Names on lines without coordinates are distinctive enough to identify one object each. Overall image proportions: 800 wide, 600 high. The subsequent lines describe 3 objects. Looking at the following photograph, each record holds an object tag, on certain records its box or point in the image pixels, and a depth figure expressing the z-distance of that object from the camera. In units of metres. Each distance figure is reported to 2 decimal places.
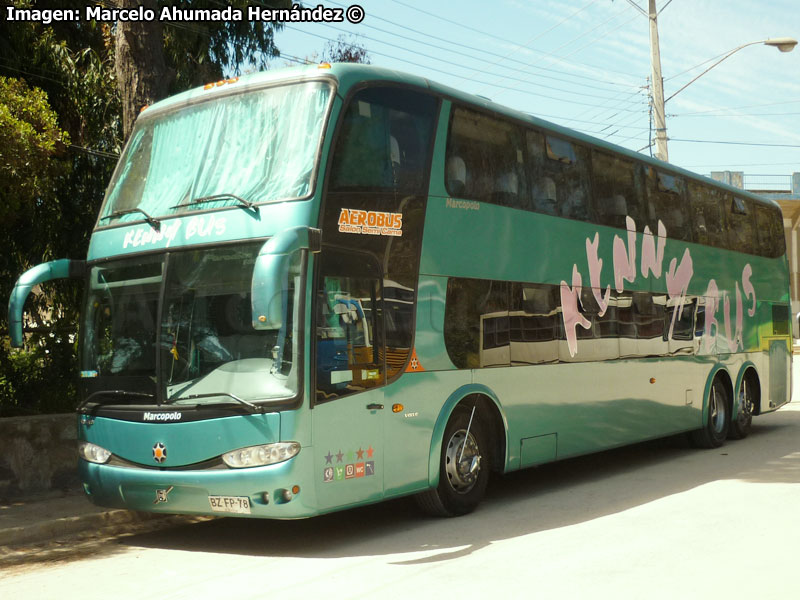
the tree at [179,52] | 12.02
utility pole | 21.48
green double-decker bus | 7.68
